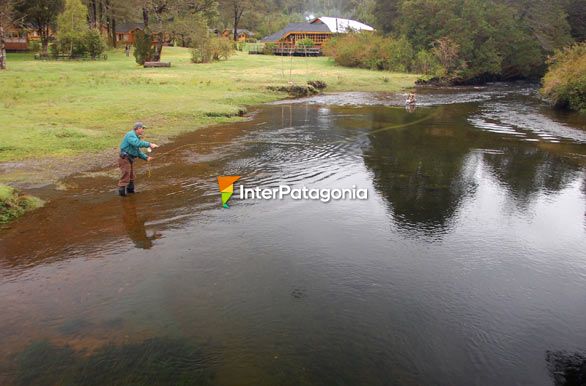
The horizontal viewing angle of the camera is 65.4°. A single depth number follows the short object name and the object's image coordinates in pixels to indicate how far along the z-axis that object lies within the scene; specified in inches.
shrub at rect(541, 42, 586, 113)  1117.1
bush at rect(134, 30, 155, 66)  1667.1
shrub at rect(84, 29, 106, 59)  1875.0
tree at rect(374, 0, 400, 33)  2395.4
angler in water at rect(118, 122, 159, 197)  446.0
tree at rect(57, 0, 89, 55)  1813.5
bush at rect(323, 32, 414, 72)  2033.7
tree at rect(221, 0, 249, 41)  3211.1
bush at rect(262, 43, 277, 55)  2800.2
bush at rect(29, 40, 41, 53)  2196.1
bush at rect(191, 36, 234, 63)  1904.5
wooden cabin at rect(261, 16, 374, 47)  3132.4
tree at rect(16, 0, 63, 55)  1834.4
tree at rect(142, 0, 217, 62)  1761.8
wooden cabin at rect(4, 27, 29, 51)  2164.6
